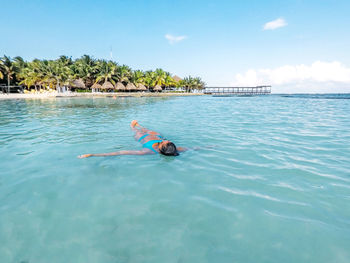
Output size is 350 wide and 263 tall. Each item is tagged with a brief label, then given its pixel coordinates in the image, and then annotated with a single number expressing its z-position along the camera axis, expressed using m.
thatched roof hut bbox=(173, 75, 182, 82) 68.75
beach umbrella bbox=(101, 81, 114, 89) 41.56
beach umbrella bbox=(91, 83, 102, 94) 41.38
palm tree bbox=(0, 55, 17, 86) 34.22
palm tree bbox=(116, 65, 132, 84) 45.47
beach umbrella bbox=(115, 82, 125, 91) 44.25
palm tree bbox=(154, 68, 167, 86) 55.49
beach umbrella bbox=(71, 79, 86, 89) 39.95
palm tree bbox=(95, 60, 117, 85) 42.56
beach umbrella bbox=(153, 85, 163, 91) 54.59
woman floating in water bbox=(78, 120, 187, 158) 4.40
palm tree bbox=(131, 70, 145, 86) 50.53
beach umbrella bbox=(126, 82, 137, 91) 45.99
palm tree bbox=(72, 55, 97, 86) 41.78
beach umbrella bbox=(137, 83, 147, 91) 48.31
